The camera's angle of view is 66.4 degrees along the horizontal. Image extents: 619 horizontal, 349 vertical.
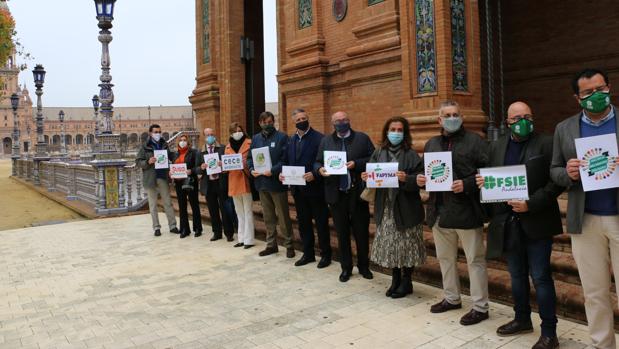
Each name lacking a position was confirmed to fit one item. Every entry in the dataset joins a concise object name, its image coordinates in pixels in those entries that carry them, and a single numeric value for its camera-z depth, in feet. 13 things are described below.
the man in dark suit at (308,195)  22.61
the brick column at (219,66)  47.16
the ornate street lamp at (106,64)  42.60
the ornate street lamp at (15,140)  108.68
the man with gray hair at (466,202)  14.85
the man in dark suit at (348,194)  20.47
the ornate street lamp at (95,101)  147.46
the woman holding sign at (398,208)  17.37
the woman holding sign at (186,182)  31.12
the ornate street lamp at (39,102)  81.36
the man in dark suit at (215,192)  29.43
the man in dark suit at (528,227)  12.74
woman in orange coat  27.50
